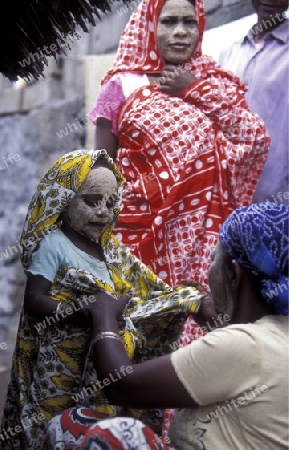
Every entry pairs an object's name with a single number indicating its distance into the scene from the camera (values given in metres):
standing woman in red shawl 3.74
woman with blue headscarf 2.16
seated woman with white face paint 2.83
